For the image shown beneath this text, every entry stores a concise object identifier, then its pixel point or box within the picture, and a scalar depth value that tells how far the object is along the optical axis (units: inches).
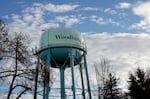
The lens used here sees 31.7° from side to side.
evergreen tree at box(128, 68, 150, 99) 1579.7
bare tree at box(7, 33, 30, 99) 683.2
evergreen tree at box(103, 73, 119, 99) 1298.0
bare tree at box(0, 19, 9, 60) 623.0
